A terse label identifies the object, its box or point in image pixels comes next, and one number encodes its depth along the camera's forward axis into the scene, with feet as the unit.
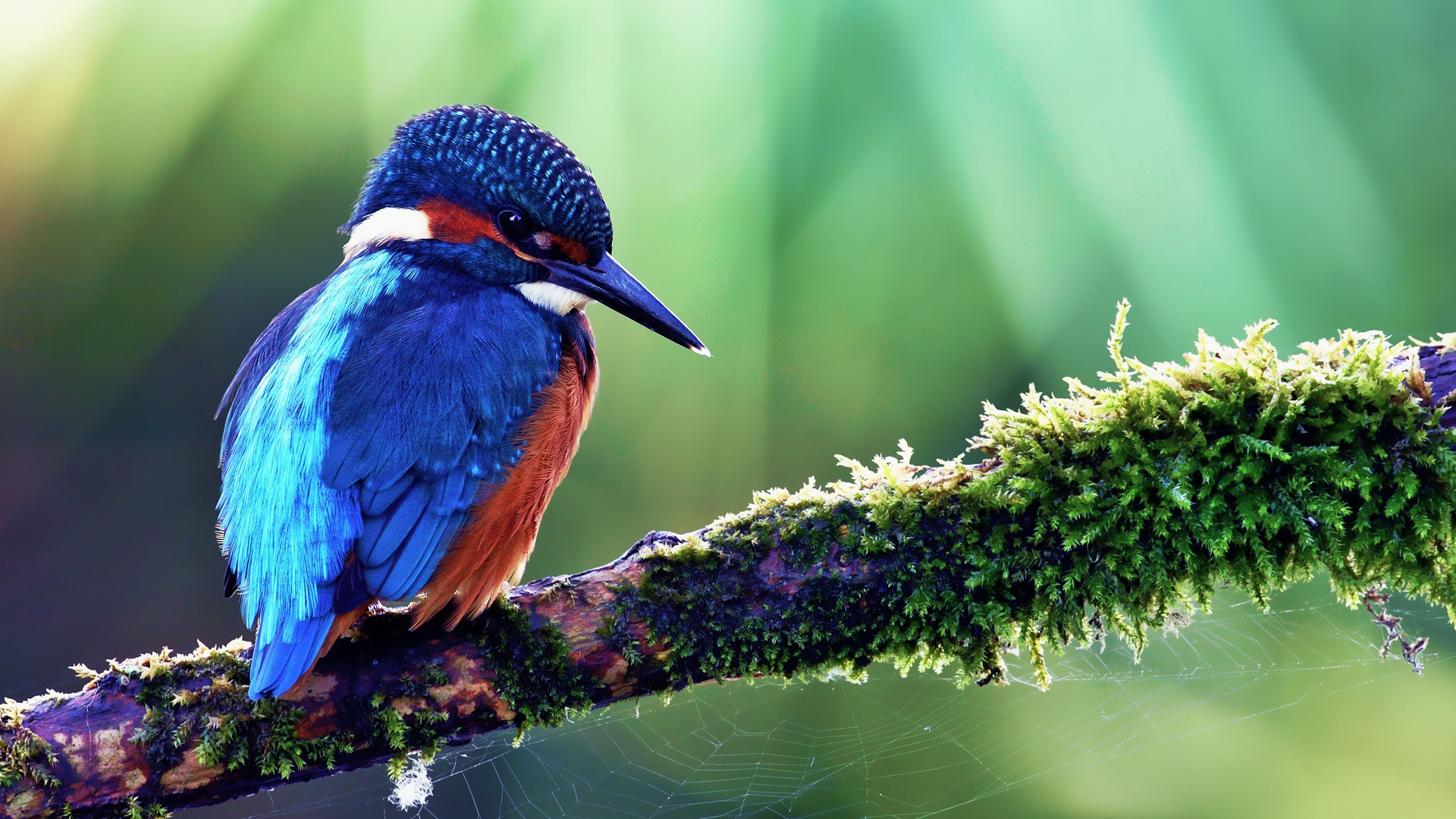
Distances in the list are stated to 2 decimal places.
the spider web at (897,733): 14.38
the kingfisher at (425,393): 13.99
